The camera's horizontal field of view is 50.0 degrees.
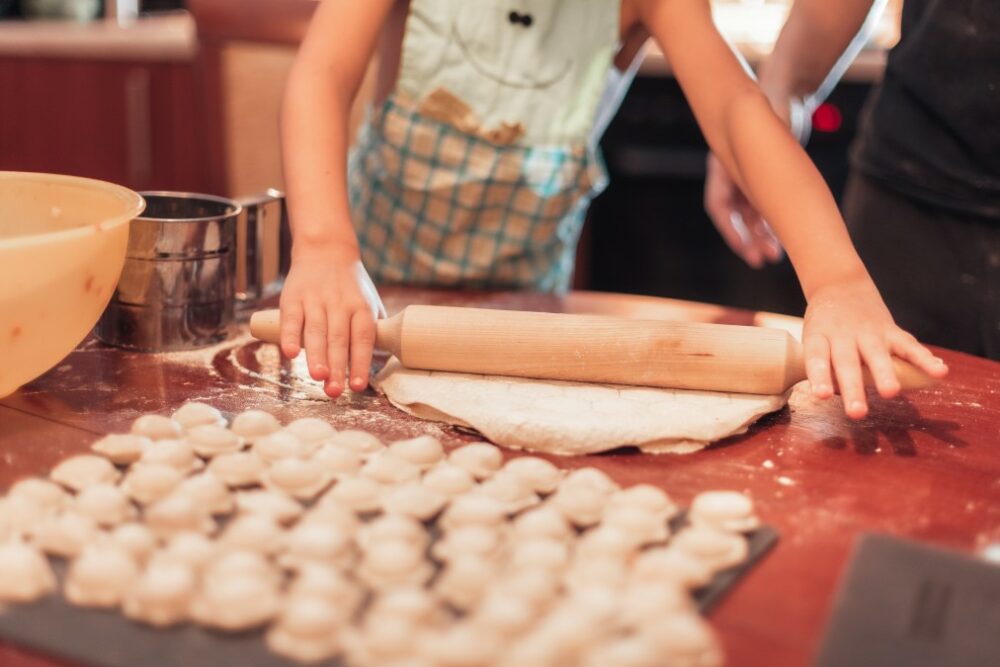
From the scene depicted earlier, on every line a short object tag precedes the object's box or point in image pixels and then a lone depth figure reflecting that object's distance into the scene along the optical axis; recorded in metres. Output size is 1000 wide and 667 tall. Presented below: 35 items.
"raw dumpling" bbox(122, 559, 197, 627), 0.52
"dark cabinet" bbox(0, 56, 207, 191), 2.74
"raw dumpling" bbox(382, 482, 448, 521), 0.65
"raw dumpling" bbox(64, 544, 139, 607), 0.54
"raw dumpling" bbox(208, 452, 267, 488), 0.69
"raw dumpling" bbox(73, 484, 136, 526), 0.62
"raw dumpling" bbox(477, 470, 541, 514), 0.68
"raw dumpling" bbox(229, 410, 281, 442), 0.77
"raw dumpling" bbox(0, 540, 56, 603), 0.54
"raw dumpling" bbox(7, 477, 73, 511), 0.64
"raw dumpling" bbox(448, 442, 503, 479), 0.73
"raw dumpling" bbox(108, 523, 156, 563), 0.57
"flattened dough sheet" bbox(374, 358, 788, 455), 0.80
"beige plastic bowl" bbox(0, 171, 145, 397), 0.75
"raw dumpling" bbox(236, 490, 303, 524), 0.63
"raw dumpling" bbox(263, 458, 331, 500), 0.68
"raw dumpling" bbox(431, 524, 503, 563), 0.59
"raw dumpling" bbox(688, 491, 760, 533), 0.66
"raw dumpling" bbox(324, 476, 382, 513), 0.66
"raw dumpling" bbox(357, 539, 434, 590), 0.56
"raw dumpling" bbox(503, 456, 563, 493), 0.71
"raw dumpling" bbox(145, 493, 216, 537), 0.61
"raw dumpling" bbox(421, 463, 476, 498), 0.68
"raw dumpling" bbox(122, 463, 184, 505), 0.65
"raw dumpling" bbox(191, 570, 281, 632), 0.52
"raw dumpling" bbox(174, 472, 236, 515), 0.64
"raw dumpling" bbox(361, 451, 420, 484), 0.70
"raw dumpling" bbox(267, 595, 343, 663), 0.50
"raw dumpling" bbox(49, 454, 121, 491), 0.67
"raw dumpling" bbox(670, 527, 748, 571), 0.61
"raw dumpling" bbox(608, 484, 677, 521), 0.66
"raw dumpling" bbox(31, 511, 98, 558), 0.58
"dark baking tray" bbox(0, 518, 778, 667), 0.50
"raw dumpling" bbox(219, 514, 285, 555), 0.58
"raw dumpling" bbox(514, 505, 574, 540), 0.62
